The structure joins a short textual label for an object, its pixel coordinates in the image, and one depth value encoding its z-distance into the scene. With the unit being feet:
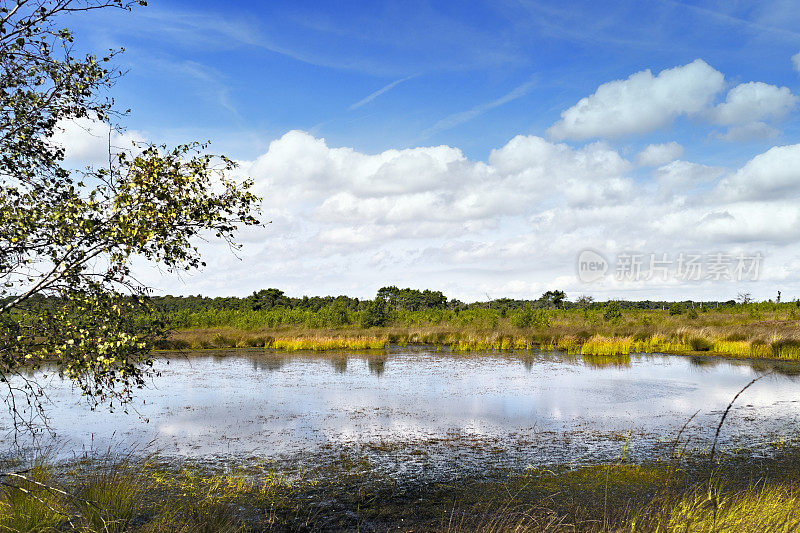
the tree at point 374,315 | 141.18
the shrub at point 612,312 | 144.93
